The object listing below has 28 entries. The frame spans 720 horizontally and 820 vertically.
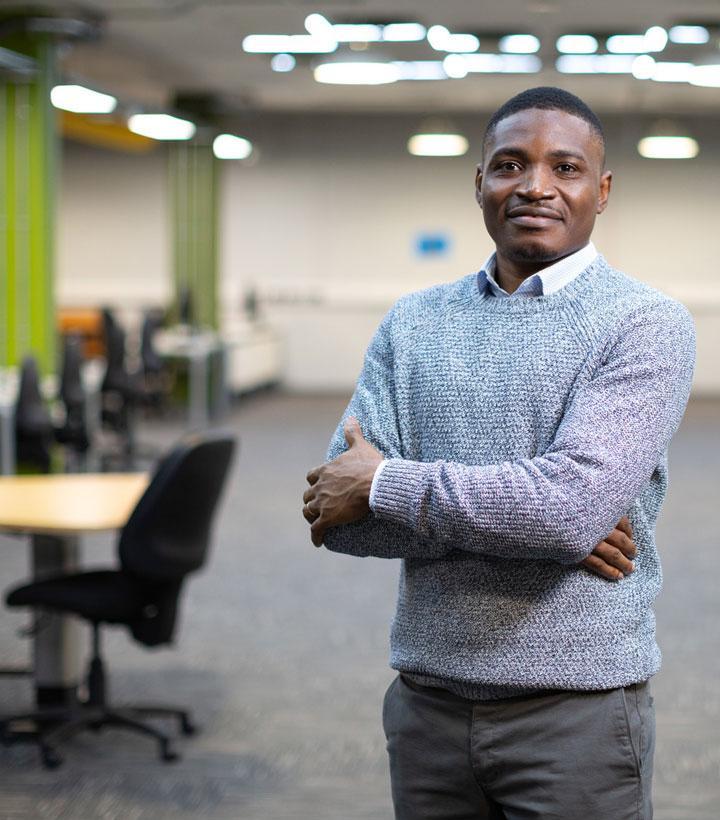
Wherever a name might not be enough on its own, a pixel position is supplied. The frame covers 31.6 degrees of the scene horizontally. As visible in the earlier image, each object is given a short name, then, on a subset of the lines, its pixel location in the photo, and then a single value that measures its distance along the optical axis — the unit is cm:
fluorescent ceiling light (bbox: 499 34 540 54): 1012
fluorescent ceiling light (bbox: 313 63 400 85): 1050
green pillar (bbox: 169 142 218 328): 1445
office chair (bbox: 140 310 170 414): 1102
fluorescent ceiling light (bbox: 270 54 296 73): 1163
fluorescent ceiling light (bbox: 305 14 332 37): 951
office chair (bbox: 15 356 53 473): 782
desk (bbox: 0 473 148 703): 409
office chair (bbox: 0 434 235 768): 391
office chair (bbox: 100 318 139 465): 1001
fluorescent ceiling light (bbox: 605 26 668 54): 996
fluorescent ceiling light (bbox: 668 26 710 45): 959
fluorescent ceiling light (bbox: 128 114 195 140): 1223
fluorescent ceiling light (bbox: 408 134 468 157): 1537
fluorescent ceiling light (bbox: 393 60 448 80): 1177
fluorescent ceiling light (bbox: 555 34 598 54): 1020
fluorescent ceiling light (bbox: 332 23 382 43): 956
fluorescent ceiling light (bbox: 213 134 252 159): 1446
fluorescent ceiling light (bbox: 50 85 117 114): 969
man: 158
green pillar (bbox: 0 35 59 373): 902
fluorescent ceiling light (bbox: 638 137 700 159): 1579
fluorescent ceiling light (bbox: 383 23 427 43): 961
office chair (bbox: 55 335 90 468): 868
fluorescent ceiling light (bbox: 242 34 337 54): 1027
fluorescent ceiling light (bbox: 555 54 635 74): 1094
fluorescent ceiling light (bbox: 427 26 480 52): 1003
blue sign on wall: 1691
